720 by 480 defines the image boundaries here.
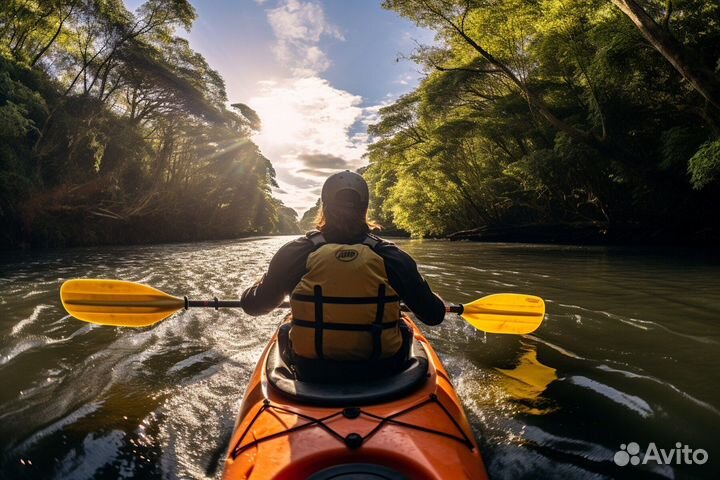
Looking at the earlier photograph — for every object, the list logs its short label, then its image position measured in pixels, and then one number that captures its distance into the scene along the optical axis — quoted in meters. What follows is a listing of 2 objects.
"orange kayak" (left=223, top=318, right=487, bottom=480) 1.61
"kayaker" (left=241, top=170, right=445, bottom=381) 2.11
